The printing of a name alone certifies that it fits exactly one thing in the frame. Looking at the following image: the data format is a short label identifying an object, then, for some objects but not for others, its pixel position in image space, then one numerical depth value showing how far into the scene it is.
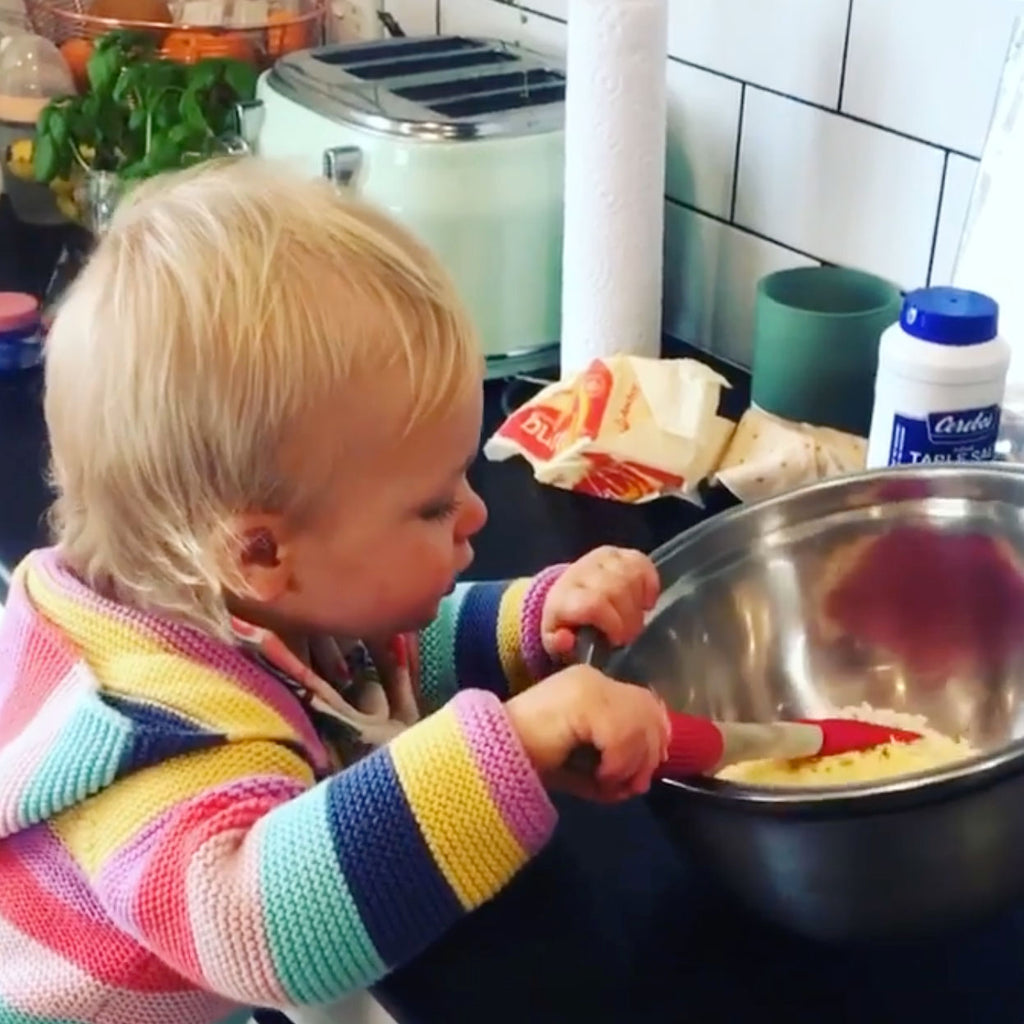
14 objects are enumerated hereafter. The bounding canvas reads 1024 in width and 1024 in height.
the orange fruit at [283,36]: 1.46
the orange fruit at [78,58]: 1.49
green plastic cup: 1.02
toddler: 0.64
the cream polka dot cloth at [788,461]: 0.99
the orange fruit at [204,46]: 1.42
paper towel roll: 1.03
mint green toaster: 1.13
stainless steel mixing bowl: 0.81
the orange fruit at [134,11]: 1.50
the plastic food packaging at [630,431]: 1.01
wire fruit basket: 1.43
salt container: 0.87
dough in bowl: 0.77
